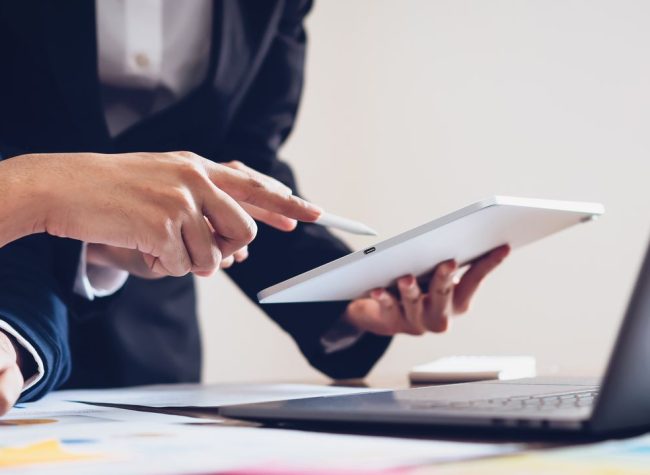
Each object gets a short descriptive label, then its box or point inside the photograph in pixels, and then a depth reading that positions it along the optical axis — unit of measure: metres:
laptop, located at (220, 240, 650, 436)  0.36
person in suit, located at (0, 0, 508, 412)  0.63
